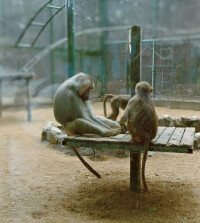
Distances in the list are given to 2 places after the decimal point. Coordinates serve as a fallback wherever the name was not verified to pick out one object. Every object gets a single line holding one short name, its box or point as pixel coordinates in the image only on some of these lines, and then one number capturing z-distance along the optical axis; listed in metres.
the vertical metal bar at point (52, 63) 3.31
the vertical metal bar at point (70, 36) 3.48
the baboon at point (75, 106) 3.80
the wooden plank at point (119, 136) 3.55
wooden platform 3.20
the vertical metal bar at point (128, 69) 4.25
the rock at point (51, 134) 5.61
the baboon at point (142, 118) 3.30
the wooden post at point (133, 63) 4.18
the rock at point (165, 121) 4.92
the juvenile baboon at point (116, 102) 4.57
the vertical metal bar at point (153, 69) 3.96
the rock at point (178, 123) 5.04
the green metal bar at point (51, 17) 3.39
